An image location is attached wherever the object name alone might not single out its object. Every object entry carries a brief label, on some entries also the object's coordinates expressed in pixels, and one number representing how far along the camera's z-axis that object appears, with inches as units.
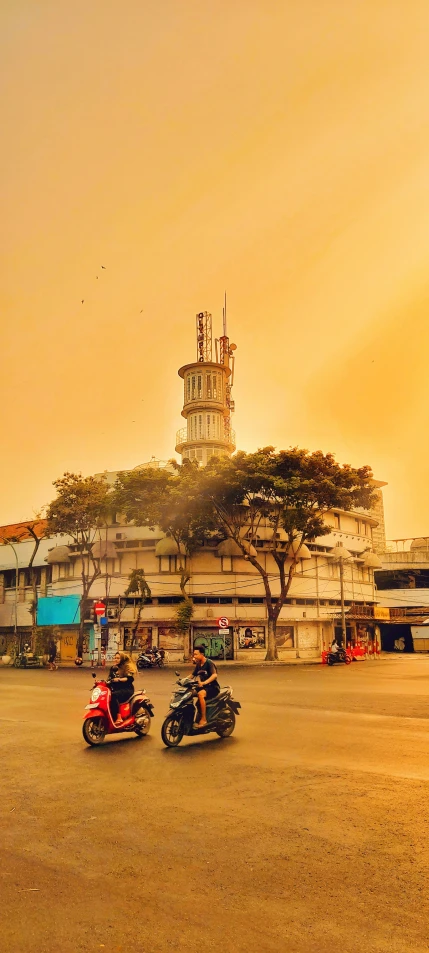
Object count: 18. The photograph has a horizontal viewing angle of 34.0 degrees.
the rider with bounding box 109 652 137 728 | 474.3
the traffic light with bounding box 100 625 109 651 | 1665.8
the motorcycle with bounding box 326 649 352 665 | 1611.7
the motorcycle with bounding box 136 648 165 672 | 1601.9
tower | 2325.3
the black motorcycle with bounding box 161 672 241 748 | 449.1
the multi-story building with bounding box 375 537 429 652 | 2602.1
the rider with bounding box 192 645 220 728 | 465.7
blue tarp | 1995.9
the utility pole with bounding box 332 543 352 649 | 2105.1
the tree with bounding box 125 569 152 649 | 1907.0
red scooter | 462.6
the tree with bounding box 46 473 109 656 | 1812.3
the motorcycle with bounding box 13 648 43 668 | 1755.7
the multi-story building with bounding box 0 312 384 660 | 1930.4
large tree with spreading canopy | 1631.4
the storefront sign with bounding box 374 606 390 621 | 2403.8
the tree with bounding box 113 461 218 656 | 1712.6
